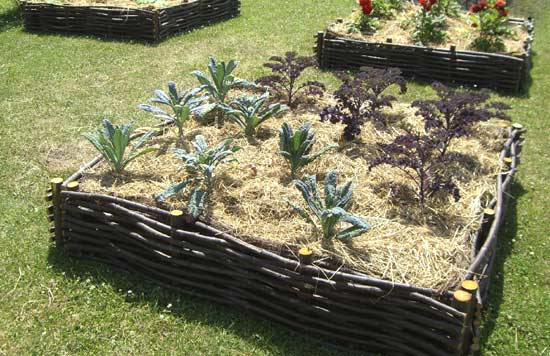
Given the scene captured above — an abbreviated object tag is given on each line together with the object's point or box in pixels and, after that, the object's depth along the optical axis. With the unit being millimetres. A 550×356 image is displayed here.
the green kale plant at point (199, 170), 4973
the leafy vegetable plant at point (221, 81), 6934
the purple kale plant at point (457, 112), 5676
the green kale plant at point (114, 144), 5504
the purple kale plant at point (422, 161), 4984
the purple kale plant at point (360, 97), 6207
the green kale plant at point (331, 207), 4535
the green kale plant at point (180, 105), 6250
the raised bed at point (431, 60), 9578
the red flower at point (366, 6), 10375
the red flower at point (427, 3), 10219
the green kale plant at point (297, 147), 5551
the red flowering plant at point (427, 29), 10305
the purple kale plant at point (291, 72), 7008
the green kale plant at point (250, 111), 6352
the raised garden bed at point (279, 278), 4062
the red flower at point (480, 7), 10266
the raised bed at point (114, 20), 11727
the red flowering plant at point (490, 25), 9997
